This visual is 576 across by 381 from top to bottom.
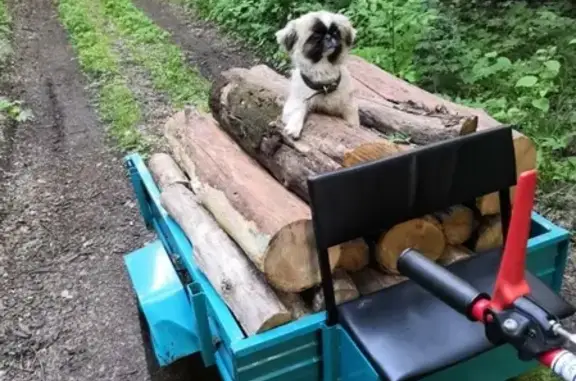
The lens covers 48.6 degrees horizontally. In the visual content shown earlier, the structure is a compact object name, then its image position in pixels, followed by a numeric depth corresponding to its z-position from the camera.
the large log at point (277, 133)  2.73
